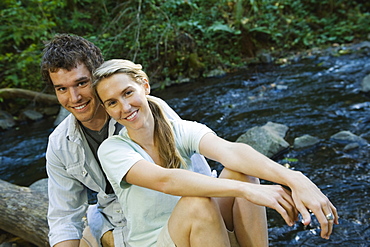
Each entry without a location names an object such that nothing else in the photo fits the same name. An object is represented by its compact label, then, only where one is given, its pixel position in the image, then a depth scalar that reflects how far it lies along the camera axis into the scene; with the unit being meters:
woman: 1.85
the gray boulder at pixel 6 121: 8.79
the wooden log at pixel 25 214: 3.08
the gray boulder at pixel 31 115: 9.30
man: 2.34
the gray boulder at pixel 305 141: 4.79
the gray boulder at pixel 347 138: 4.58
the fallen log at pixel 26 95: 9.24
